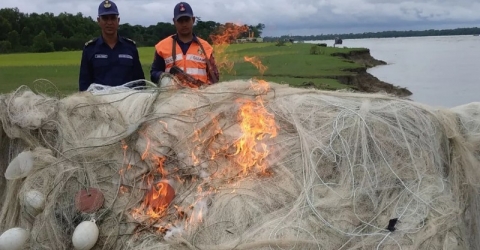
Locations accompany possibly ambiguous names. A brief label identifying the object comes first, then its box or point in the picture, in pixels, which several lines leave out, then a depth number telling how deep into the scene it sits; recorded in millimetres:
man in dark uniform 5711
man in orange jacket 5758
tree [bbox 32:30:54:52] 47712
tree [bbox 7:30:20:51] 48819
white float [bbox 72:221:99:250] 3721
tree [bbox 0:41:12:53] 46669
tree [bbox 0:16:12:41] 49344
